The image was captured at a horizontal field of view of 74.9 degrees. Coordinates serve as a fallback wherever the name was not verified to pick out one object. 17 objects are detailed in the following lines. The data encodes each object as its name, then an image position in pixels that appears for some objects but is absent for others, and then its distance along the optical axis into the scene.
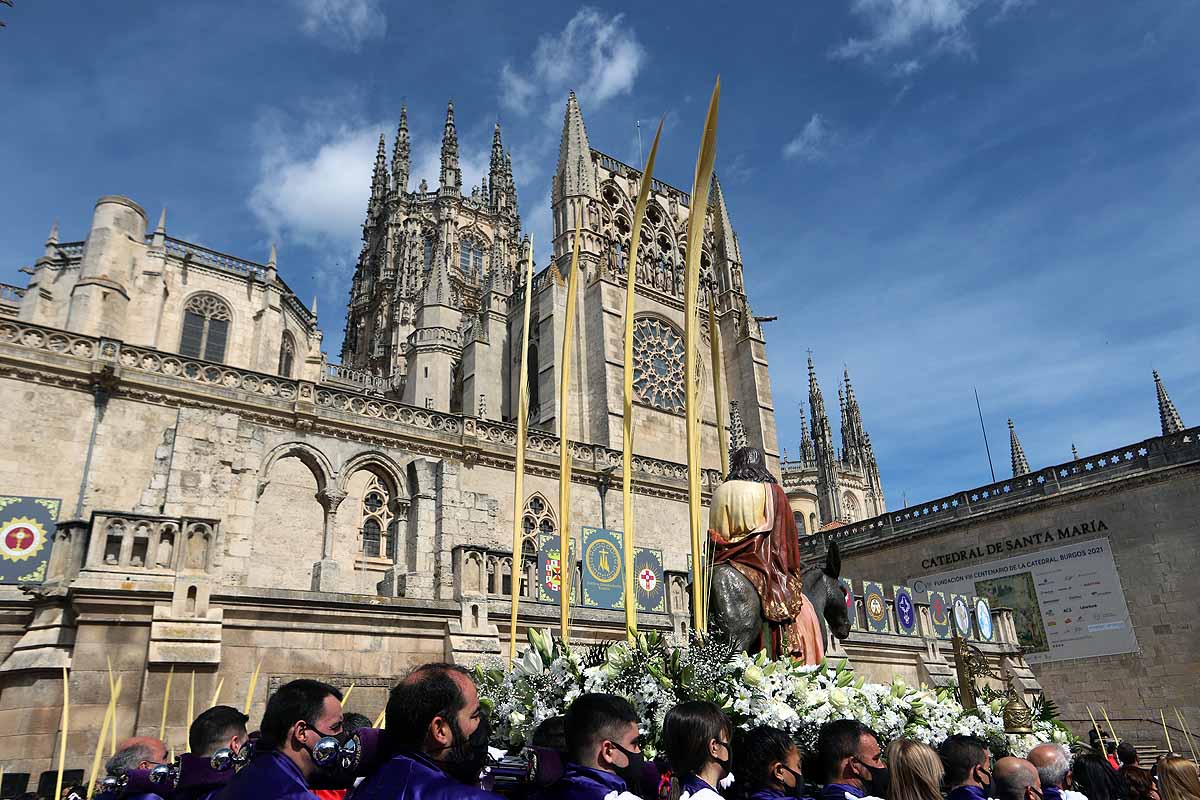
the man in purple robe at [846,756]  3.56
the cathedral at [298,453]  8.92
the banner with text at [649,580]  15.03
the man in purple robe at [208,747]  3.03
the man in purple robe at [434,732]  2.15
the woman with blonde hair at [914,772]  3.44
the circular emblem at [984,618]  18.62
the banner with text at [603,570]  14.16
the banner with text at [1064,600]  19.47
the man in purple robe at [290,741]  2.29
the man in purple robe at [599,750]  2.69
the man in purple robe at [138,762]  3.13
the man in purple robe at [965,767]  3.85
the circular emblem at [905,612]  17.03
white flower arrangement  4.29
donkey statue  6.01
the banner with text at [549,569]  13.35
